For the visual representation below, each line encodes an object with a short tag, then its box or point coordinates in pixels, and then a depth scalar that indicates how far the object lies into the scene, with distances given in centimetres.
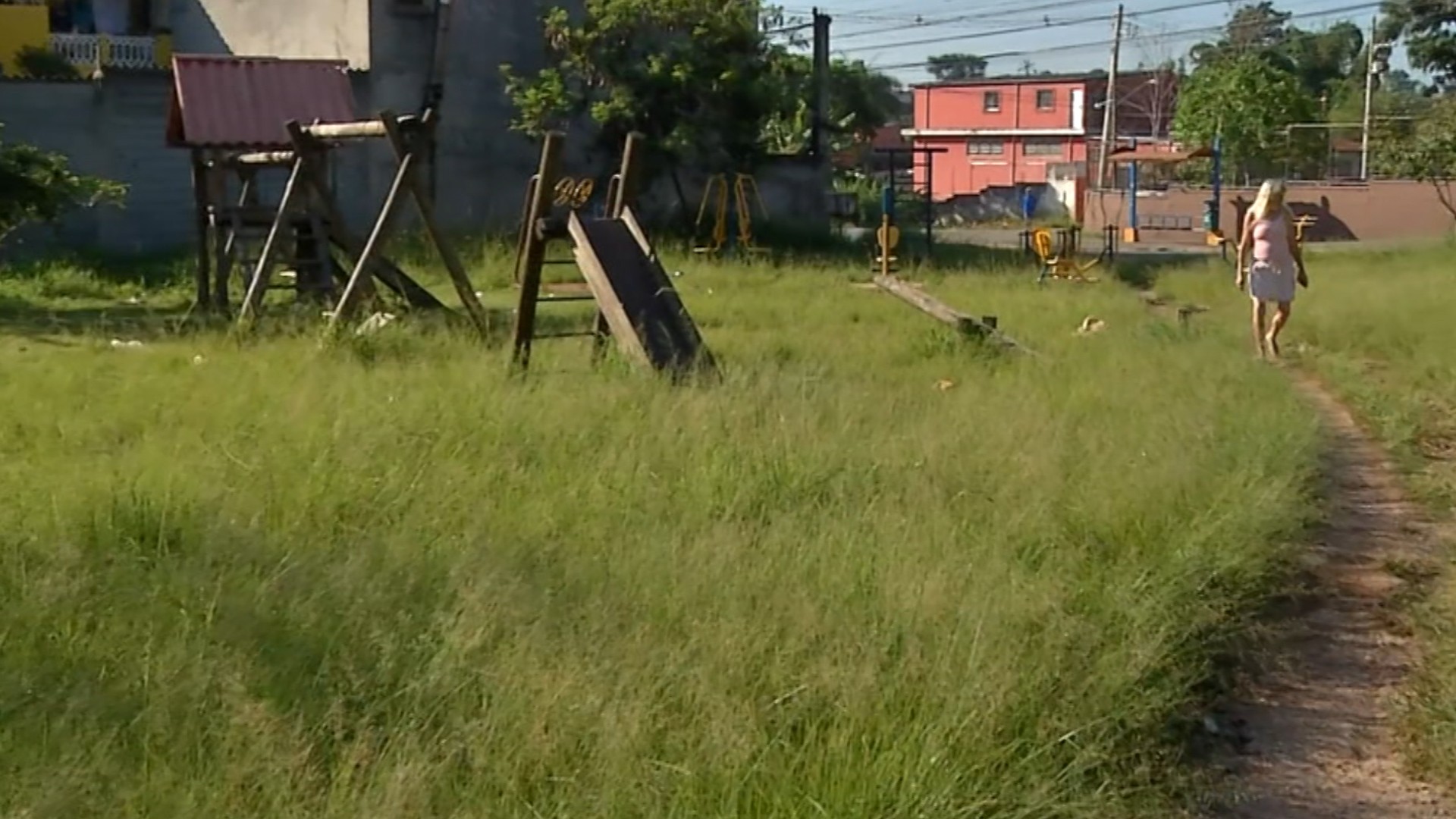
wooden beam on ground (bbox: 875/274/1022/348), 1327
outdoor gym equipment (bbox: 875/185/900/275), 2503
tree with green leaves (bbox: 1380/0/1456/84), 4366
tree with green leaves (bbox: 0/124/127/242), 1623
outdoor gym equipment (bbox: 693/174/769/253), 2800
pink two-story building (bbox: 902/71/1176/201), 8050
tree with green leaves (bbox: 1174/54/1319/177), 5494
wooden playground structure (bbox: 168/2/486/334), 1388
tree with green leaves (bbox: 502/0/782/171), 2716
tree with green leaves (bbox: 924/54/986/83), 10737
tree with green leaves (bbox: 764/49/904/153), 2892
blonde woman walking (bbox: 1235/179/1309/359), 1445
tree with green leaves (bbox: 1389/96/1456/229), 3575
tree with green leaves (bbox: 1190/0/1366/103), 8381
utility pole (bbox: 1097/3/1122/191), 5384
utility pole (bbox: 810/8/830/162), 3222
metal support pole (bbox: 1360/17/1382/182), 5269
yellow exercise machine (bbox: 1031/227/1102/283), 2539
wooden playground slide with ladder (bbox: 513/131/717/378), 1123
